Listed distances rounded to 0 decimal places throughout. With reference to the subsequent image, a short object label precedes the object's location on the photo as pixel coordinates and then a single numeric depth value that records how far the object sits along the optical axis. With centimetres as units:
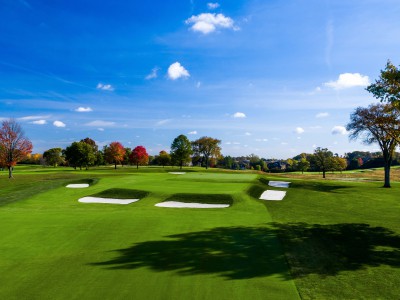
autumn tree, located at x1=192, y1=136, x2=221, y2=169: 9869
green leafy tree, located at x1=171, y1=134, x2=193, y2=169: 8194
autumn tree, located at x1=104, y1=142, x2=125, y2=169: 8769
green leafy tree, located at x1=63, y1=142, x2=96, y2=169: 7400
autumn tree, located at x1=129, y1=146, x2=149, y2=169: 9212
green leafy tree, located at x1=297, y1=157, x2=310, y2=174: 10025
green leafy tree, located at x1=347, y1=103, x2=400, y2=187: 3784
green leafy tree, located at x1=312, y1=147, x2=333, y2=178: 7131
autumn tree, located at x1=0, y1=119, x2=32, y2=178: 4647
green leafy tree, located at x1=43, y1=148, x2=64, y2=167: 12388
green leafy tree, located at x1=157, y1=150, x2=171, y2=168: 11212
